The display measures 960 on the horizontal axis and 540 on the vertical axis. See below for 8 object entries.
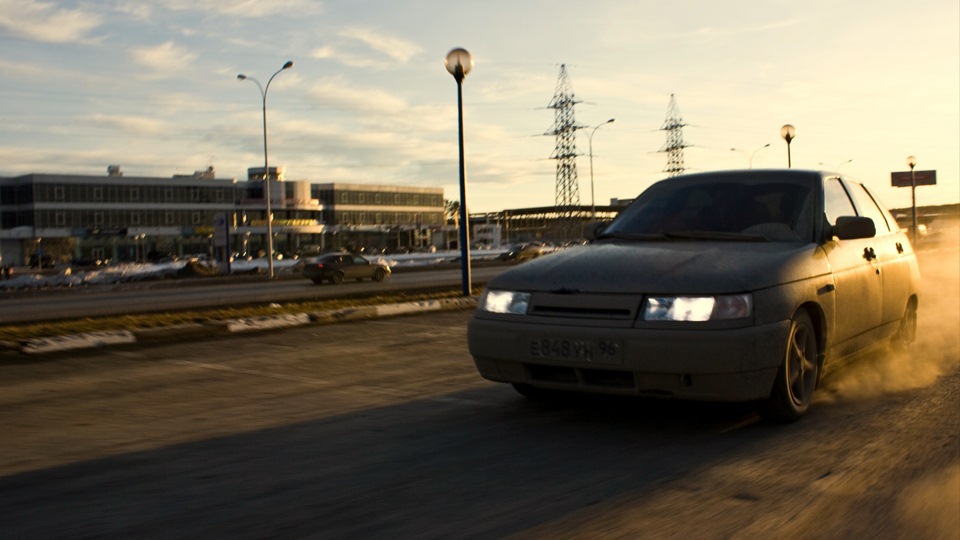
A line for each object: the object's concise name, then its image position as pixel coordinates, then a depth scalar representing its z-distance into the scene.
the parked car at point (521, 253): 59.06
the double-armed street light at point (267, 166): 41.76
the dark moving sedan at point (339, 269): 34.47
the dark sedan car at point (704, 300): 4.50
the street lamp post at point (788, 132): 28.89
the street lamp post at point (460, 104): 16.22
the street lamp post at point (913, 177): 43.78
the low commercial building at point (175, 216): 89.38
